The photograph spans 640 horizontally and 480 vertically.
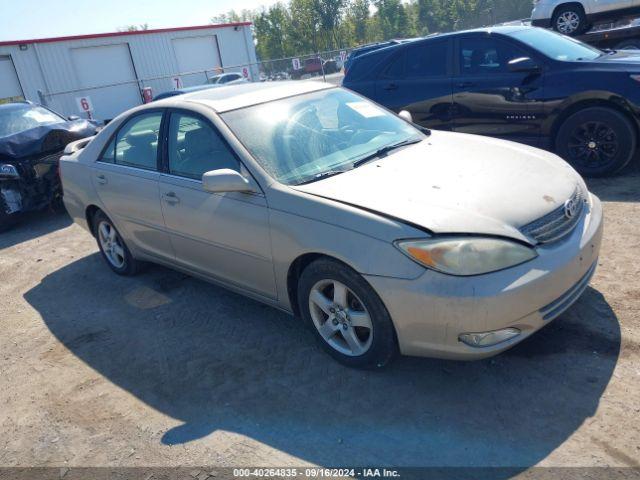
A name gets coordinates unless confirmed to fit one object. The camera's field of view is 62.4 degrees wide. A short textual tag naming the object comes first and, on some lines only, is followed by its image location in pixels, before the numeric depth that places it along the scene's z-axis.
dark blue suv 5.63
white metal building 23.97
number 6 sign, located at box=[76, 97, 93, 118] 17.88
